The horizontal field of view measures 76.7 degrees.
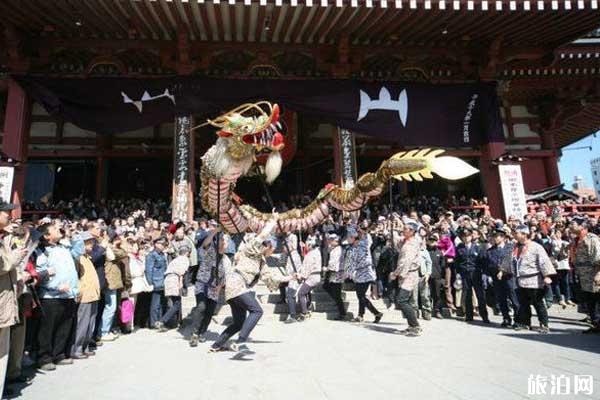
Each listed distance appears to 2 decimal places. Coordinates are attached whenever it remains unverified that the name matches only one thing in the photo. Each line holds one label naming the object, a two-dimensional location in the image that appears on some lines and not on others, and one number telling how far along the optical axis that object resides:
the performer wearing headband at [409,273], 5.68
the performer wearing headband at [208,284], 5.27
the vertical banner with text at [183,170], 9.22
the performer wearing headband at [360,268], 6.66
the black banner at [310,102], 9.31
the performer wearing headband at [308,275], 6.80
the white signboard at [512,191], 10.09
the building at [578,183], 50.62
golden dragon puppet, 4.02
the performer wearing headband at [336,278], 6.98
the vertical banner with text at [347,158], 9.99
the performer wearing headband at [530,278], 5.93
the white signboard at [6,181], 8.64
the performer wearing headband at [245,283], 4.55
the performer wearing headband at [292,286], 6.67
